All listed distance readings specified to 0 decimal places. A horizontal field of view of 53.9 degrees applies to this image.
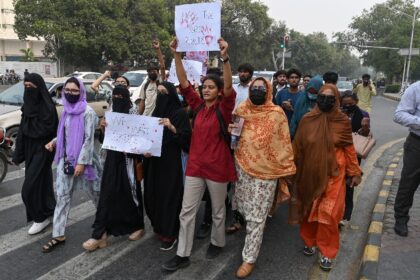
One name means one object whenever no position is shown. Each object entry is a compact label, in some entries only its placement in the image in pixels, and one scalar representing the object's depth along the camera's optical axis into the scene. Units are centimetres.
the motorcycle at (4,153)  624
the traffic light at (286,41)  2670
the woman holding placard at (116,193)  405
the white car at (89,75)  2170
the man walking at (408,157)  418
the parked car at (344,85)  2298
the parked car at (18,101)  806
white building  5366
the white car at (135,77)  1465
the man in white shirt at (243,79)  522
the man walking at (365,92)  938
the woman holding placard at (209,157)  359
